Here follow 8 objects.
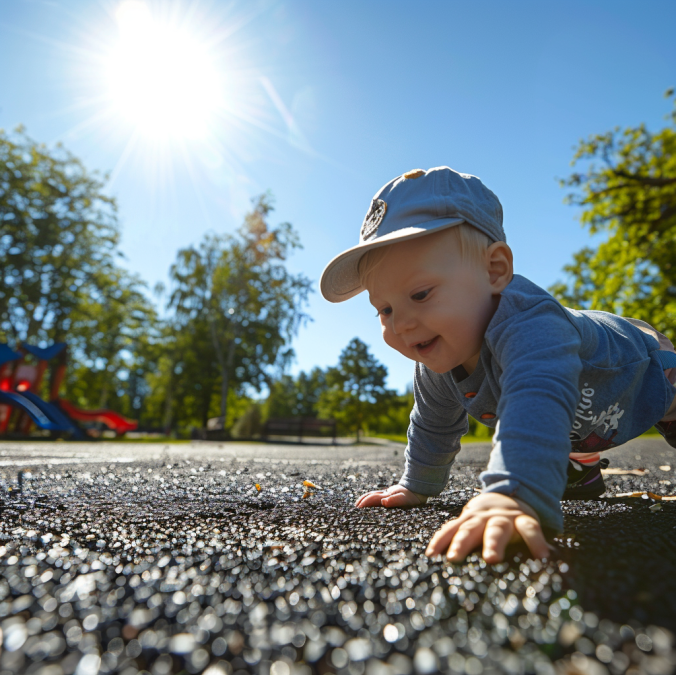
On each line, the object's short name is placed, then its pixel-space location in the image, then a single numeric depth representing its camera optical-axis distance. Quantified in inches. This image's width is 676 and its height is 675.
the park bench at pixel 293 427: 653.9
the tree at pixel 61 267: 747.4
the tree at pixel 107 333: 796.1
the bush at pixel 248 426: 661.3
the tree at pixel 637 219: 499.5
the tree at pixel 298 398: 2063.2
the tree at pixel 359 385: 1242.6
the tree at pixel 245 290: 858.9
